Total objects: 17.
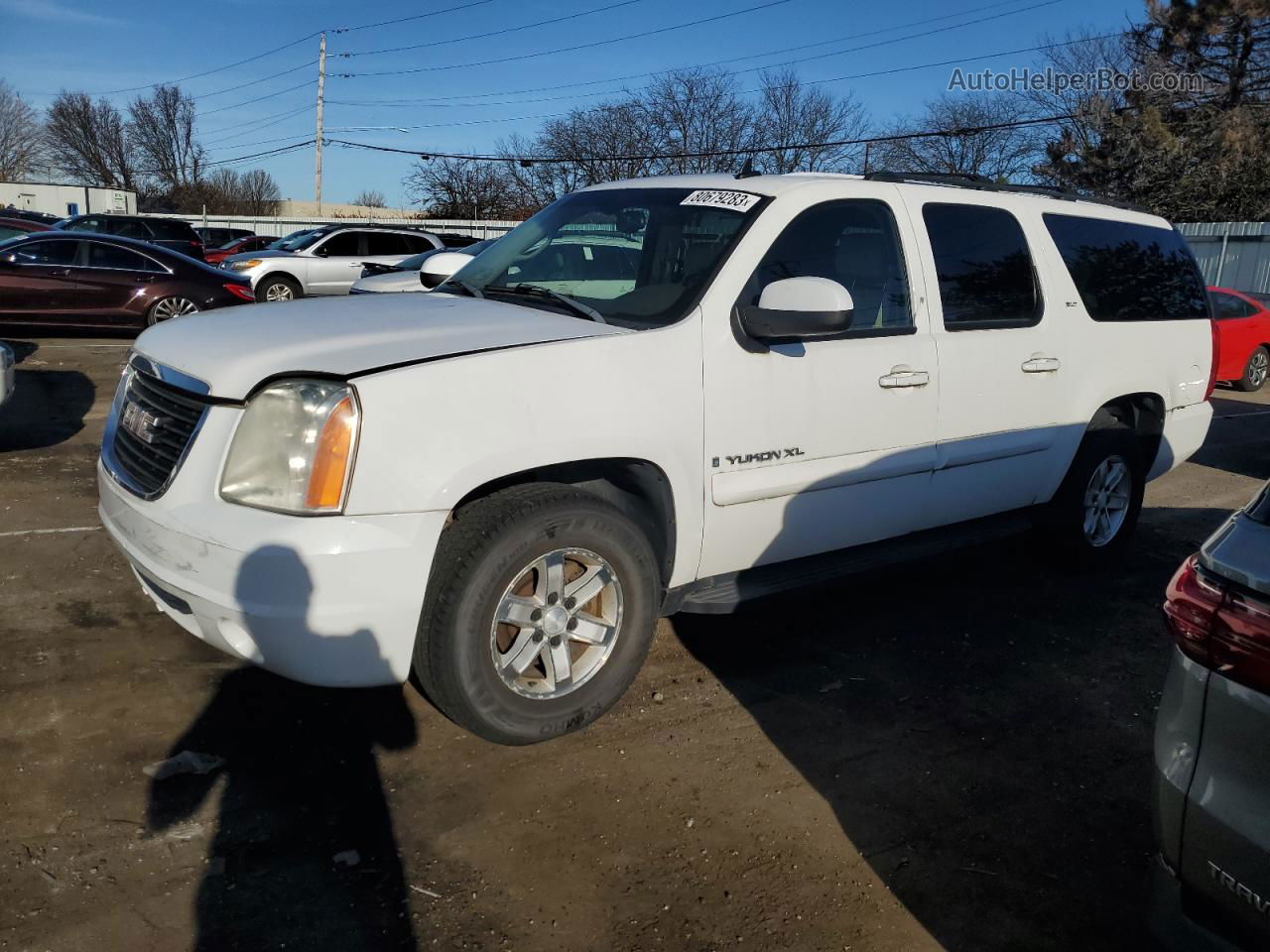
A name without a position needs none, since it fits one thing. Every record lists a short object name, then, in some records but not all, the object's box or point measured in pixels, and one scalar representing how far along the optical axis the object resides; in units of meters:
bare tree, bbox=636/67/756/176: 43.19
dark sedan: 12.77
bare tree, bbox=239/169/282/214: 61.09
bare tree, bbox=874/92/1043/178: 43.91
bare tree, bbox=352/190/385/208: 66.38
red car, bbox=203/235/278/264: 25.41
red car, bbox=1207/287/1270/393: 14.16
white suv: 2.98
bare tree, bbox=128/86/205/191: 70.38
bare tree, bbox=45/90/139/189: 69.88
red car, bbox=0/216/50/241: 18.38
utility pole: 44.19
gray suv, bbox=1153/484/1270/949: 1.92
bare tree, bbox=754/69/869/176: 43.50
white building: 48.84
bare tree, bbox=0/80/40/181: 69.88
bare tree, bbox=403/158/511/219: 44.25
